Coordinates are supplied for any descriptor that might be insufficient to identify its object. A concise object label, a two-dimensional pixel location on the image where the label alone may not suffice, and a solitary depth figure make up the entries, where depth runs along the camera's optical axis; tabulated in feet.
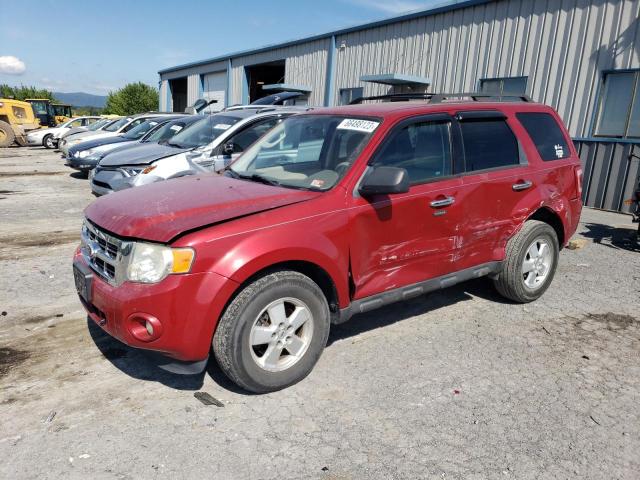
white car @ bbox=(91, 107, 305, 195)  26.43
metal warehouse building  34.22
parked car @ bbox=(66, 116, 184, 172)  41.52
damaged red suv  9.52
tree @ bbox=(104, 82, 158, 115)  230.07
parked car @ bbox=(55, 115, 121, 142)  61.68
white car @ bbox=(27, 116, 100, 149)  84.64
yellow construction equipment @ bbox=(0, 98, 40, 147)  86.94
